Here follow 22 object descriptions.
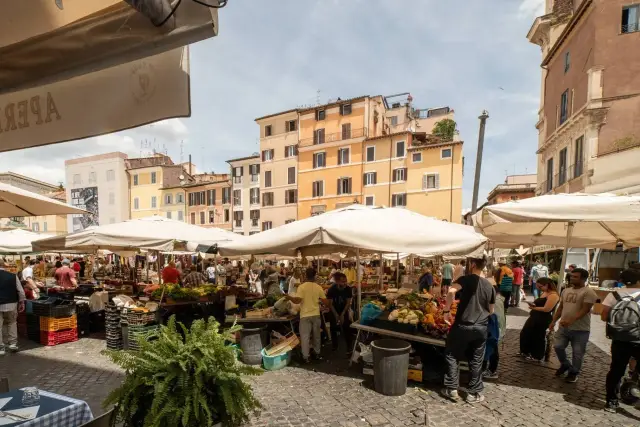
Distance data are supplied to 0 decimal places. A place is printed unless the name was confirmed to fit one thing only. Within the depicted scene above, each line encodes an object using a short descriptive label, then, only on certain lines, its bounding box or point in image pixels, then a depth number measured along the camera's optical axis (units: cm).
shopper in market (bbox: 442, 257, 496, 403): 474
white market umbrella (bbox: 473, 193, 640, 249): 465
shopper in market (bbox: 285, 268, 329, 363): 631
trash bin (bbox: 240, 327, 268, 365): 640
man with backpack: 427
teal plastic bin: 606
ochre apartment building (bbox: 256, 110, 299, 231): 3875
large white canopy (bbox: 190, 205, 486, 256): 504
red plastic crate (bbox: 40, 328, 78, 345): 736
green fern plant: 283
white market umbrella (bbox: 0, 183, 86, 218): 477
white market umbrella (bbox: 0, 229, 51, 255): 1080
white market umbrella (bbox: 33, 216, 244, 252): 746
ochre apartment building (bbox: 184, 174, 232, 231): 4219
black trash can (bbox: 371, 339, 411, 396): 495
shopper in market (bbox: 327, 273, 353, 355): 697
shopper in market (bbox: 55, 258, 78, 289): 1073
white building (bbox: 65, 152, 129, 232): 4816
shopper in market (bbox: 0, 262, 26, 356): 662
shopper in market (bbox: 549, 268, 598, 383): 531
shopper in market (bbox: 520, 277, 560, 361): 636
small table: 238
